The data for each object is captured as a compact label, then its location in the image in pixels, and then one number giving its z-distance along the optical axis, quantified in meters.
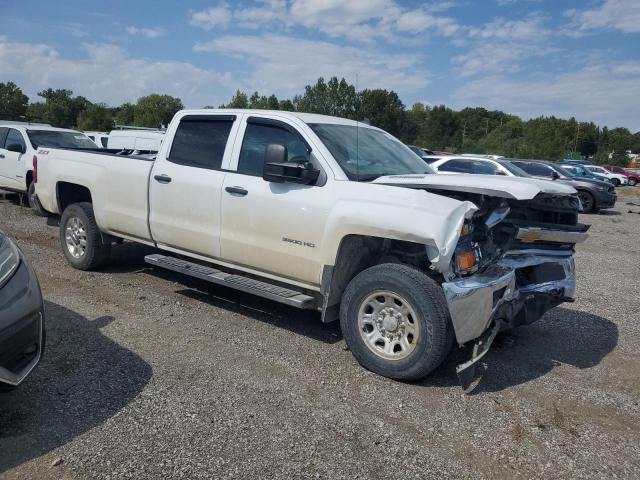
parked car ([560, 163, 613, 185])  27.72
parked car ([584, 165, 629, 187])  38.58
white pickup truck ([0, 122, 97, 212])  11.40
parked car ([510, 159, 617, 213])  18.41
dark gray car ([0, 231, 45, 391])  3.10
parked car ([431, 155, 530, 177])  14.59
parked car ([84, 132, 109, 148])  17.48
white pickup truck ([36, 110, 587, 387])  4.01
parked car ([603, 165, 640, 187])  43.18
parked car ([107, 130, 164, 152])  13.41
